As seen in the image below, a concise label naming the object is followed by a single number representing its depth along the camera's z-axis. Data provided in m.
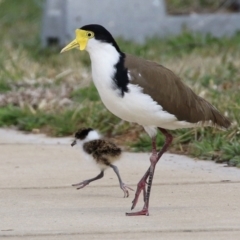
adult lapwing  13.13
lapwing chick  15.44
